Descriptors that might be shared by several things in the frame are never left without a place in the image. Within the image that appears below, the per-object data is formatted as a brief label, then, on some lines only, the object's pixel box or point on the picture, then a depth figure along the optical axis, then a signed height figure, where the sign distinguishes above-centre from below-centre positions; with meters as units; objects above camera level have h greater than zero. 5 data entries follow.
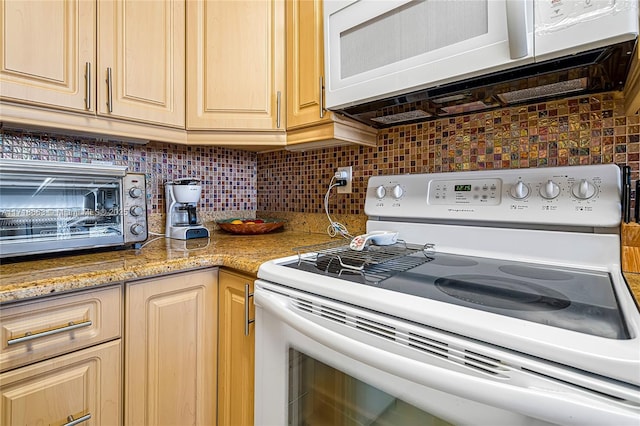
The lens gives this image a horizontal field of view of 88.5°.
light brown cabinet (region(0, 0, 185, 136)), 0.98 +0.52
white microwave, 0.68 +0.44
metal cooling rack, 0.81 -0.13
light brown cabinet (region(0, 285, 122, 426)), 0.73 -0.34
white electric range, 0.44 -0.17
